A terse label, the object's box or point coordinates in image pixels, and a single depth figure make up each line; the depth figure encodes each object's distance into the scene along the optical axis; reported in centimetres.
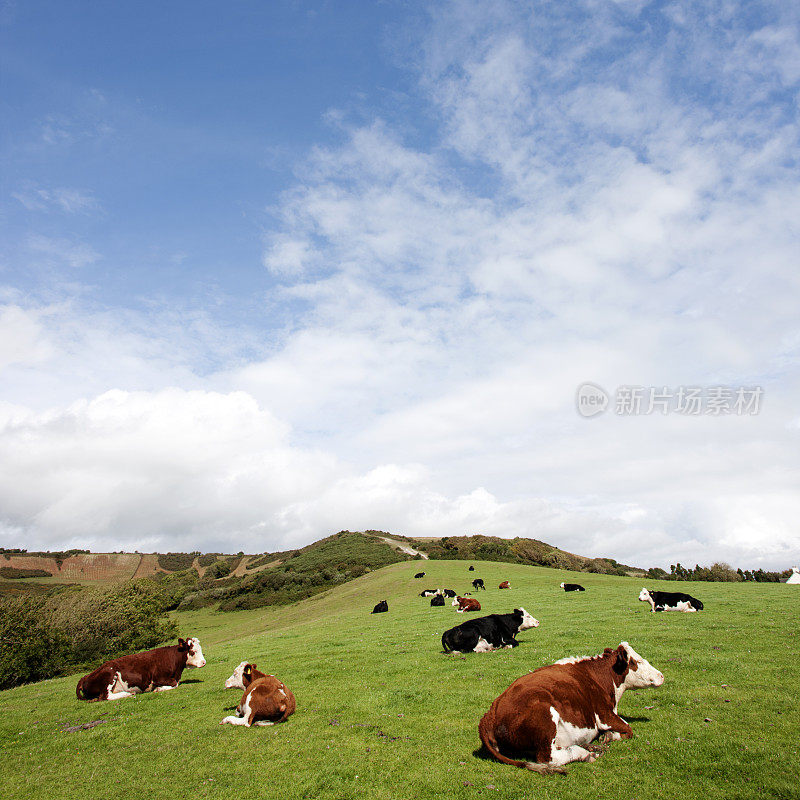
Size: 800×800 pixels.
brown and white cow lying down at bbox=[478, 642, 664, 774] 740
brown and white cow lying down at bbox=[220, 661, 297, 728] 1120
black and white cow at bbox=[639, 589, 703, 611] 2238
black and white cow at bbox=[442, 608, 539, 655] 1669
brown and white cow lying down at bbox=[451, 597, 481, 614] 2759
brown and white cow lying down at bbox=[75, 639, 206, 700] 1519
